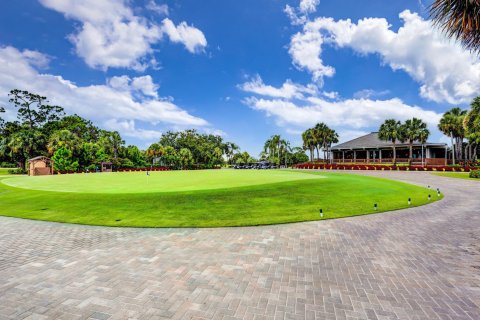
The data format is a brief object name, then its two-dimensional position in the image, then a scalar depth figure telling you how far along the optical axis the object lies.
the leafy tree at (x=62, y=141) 58.06
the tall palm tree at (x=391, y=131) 54.34
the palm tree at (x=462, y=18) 5.61
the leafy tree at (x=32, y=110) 72.69
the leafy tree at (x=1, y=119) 69.76
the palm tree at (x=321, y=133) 74.69
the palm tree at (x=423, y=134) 52.72
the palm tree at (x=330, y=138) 74.69
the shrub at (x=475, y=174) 32.00
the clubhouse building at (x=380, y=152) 55.81
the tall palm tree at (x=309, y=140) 77.38
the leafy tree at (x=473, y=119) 38.09
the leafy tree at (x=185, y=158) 83.69
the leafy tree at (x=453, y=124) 54.69
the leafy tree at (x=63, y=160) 55.16
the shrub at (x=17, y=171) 55.69
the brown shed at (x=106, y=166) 66.56
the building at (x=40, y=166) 48.91
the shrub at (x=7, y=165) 81.69
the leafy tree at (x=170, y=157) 82.94
